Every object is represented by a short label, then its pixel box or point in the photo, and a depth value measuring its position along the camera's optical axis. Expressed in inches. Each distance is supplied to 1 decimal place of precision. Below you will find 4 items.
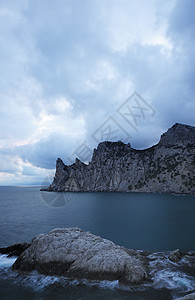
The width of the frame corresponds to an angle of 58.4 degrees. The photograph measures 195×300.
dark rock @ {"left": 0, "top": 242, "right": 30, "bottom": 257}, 947.9
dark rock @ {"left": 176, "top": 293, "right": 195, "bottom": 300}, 477.2
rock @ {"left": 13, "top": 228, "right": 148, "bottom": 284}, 663.8
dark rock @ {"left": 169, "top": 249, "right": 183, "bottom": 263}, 819.0
